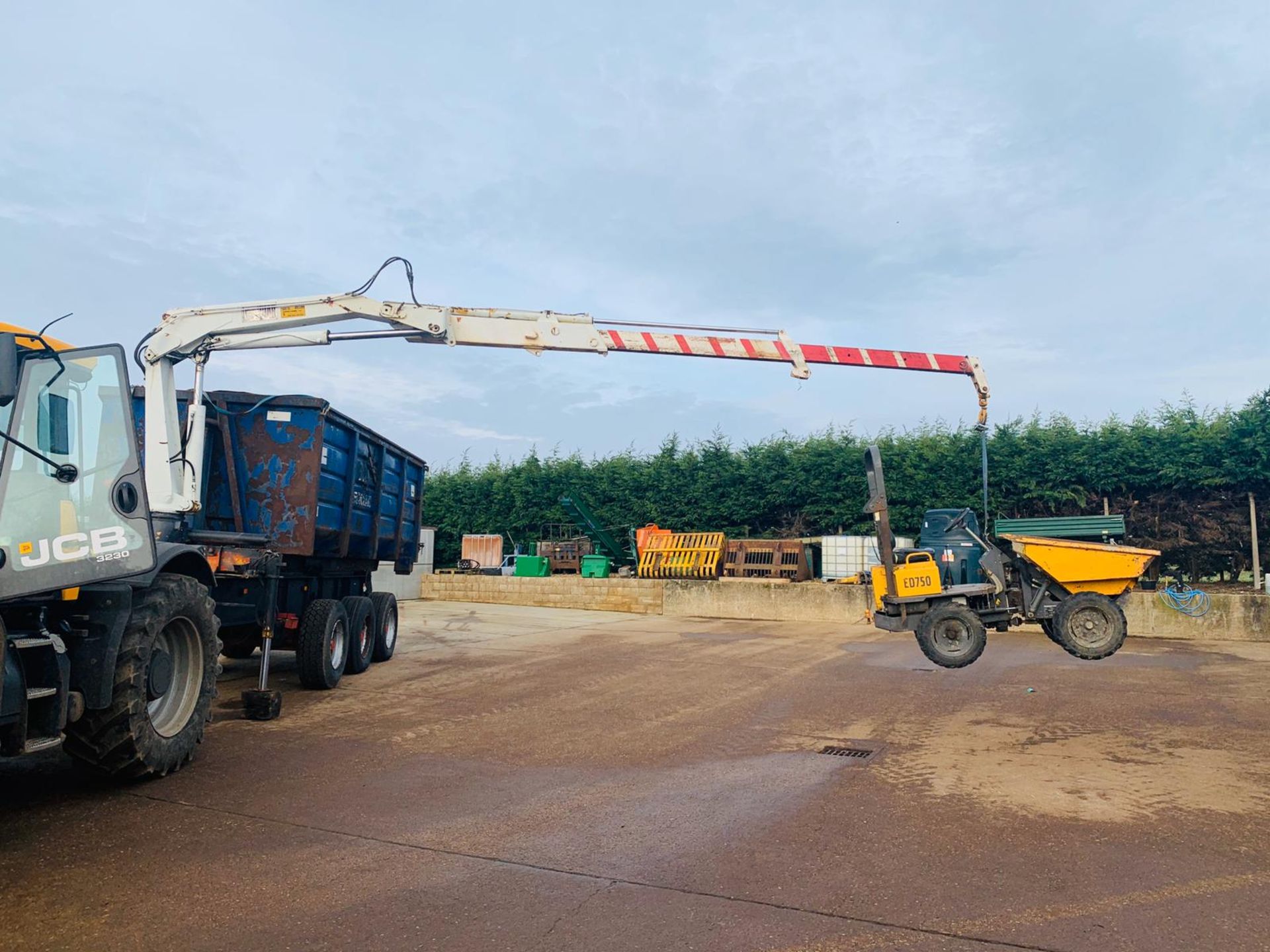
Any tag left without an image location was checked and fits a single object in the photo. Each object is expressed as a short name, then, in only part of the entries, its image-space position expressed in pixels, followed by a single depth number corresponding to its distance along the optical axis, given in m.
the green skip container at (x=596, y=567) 22.08
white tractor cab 4.52
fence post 16.83
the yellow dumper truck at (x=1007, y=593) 9.48
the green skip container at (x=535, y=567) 23.08
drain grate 6.81
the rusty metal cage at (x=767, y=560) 19.94
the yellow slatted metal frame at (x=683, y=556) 20.81
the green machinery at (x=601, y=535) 23.48
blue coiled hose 15.25
